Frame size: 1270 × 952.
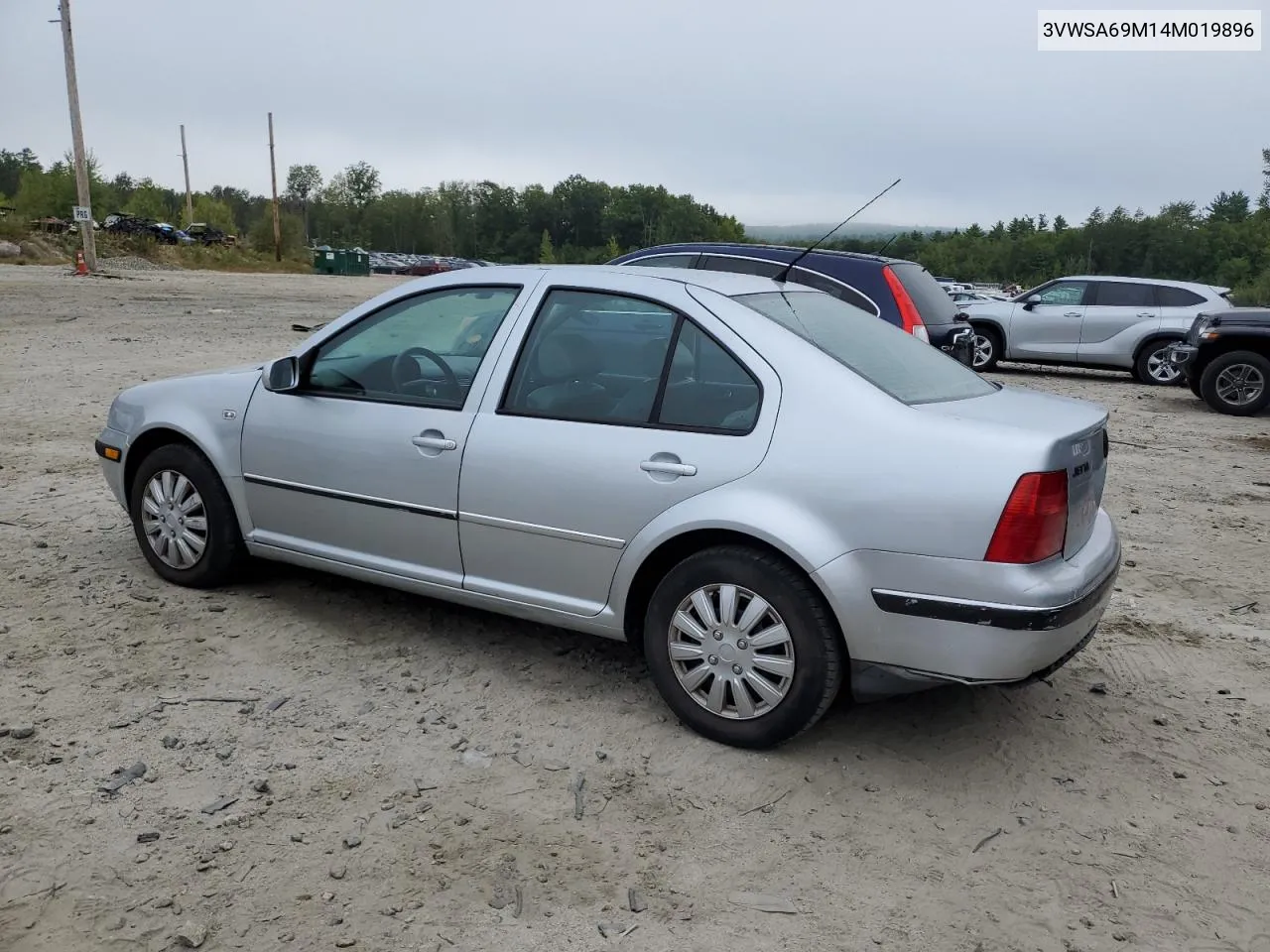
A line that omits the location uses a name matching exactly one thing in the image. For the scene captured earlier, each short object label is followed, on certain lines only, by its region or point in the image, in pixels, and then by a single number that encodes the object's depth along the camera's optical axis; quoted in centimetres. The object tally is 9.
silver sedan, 328
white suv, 1541
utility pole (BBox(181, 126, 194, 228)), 7062
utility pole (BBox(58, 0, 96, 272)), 3222
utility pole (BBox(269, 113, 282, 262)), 5925
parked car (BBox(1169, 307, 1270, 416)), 1207
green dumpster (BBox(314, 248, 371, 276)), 6234
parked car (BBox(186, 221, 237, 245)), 5932
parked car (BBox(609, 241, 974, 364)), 956
